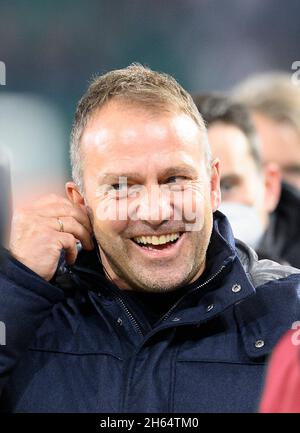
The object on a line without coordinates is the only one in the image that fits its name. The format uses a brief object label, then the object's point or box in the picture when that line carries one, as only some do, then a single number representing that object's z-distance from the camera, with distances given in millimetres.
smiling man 2903
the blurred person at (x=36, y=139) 3643
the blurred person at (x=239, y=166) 3281
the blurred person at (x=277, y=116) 4027
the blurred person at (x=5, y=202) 3050
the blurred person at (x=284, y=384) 2477
